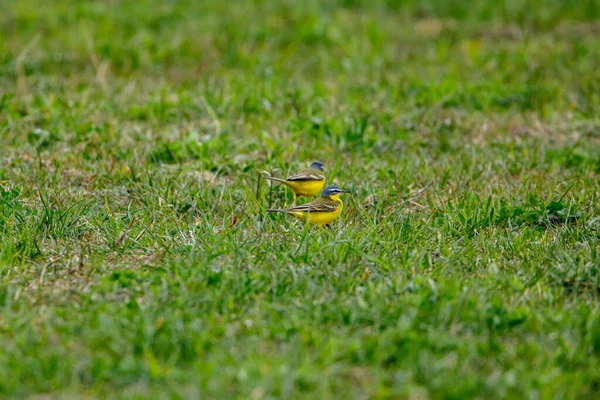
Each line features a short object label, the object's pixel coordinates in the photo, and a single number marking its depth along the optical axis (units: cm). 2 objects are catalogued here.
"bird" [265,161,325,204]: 1152
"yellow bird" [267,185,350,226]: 1080
